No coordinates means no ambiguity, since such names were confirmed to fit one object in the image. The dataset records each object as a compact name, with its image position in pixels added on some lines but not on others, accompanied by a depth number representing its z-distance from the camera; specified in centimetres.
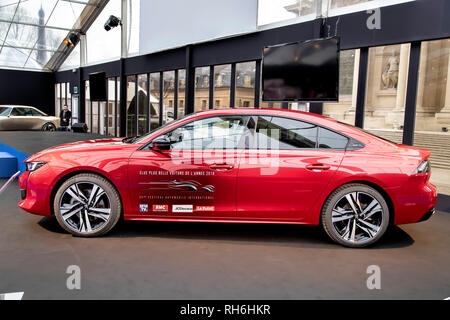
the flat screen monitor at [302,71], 834
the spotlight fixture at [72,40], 2336
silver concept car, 2141
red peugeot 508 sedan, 417
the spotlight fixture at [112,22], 1886
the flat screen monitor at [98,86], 2044
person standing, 2220
